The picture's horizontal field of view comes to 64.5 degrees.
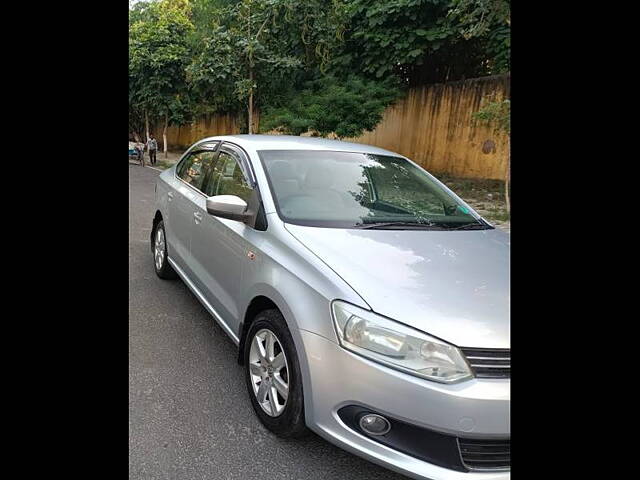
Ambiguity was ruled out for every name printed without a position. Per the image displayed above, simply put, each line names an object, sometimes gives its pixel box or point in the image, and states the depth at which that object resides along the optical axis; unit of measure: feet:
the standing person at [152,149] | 68.18
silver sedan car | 6.17
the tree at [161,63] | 61.31
